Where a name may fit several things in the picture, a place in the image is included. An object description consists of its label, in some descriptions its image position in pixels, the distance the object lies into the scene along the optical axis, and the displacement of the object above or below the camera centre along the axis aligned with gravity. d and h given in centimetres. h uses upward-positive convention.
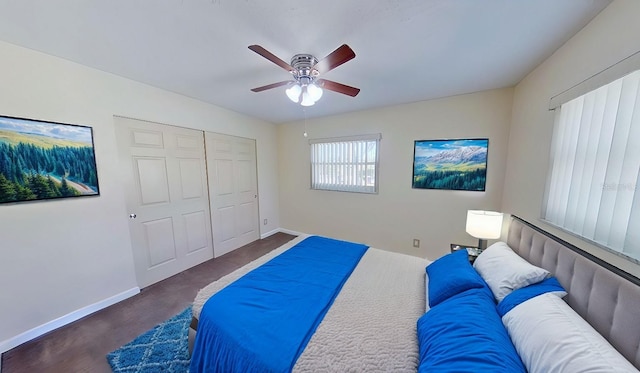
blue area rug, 147 -143
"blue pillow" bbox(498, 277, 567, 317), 107 -66
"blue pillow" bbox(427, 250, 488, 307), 126 -72
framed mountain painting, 254 +7
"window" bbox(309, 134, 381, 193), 326 +10
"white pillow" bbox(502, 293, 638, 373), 67 -65
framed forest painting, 158 +7
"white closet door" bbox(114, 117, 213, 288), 228 -34
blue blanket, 100 -86
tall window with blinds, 98 +2
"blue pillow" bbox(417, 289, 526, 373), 76 -72
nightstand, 198 -85
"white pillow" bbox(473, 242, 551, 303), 117 -64
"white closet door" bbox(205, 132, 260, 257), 314 -36
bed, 77 -73
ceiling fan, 151 +74
